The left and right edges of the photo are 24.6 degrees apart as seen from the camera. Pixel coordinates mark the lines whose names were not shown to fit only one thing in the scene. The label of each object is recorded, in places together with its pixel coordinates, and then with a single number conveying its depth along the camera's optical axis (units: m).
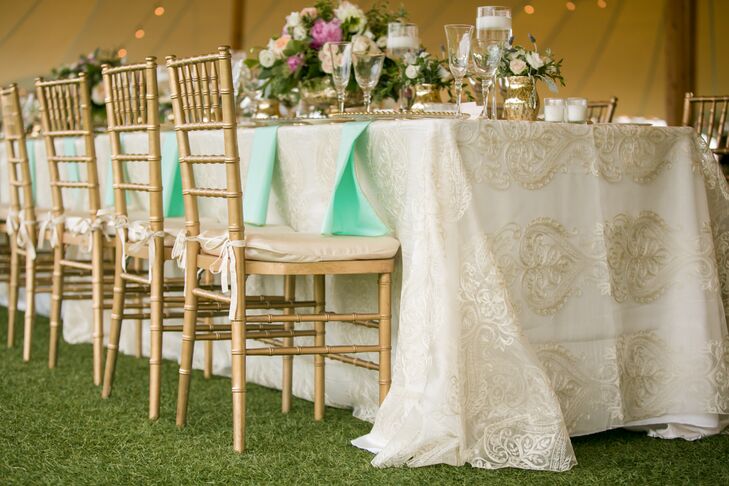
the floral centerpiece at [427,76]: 5.23
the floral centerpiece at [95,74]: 7.84
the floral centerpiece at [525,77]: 4.56
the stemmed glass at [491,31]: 4.33
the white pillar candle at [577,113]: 4.48
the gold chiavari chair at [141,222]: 4.72
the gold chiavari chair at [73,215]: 5.49
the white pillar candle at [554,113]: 4.53
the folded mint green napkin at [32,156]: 7.64
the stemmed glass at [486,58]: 4.34
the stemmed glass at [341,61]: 4.99
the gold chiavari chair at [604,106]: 6.95
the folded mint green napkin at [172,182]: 5.71
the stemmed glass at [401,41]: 5.44
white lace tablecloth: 3.85
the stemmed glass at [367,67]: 4.74
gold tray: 4.48
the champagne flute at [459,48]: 4.32
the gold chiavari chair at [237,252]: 4.05
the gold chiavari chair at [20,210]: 6.22
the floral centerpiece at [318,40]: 5.71
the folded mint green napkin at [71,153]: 6.89
